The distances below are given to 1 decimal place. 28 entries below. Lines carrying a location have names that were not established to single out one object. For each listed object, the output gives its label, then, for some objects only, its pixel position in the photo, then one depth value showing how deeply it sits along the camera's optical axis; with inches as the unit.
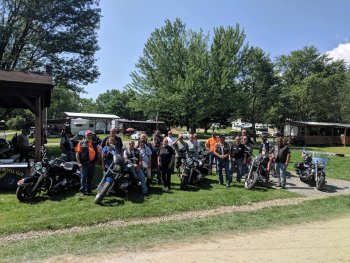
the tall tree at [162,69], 1270.9
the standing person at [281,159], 441.1
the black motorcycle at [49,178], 328.5
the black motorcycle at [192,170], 407.2
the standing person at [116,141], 386.9
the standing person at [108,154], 367.9
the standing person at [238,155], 449.7
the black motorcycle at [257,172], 427.8
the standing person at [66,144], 527.2
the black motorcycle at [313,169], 454.4
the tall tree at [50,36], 733.9
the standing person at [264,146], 505.7
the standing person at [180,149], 472.1
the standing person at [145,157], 387.5
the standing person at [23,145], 547.5
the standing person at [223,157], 432.1
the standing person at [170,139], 487.6
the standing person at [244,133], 469.8
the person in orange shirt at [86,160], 348.5
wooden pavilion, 423.2
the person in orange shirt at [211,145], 491.0
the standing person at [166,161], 392.2
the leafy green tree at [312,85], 1890.4
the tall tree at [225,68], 1227.2
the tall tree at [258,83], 1422.2
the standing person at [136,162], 365.6
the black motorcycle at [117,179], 325.4
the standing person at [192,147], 488.1
